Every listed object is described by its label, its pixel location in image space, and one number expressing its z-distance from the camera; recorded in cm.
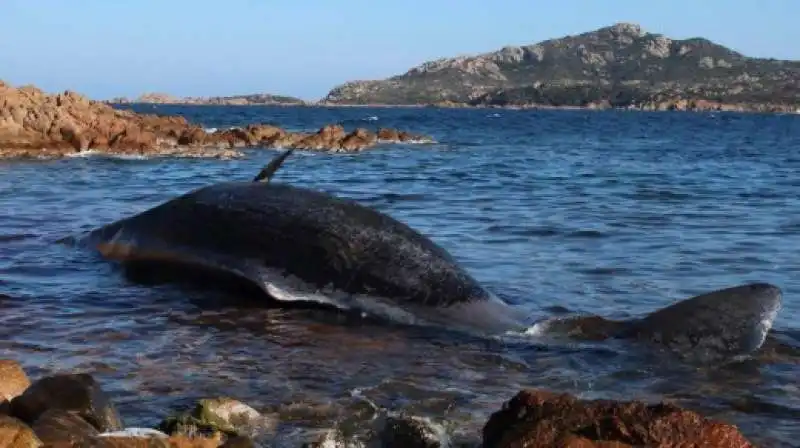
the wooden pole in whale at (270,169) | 797
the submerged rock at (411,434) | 475
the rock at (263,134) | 4434
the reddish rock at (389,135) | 5109
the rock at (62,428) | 419
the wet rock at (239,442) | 454
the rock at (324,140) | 4313
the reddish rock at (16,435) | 390
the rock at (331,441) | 479
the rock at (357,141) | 4297
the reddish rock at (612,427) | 386
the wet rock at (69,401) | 468
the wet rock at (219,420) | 482
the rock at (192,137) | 4131
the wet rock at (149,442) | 404
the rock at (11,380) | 498
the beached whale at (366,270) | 623
